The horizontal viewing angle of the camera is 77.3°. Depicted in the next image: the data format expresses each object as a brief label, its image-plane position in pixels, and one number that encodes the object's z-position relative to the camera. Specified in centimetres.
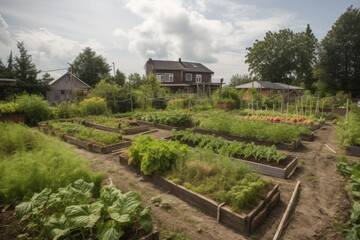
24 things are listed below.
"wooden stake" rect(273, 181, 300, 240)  335
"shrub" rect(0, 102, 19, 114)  1117
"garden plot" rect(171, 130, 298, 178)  546
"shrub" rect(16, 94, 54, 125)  1200
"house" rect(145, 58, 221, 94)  3566
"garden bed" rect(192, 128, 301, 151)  762
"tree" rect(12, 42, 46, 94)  2442
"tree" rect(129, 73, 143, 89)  2691
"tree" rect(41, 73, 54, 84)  2603
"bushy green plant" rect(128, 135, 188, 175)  505
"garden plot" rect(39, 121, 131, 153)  743
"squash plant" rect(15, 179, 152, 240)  238
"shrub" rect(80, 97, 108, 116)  1404
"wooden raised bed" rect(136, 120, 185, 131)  1088
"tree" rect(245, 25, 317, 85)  4212
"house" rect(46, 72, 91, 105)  3438
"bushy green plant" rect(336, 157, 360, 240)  300
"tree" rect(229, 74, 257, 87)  4720
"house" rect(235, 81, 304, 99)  2783
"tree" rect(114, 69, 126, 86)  3400
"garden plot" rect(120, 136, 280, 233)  360
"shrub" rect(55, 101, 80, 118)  1325
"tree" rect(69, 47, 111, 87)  4241
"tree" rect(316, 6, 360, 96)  2964
